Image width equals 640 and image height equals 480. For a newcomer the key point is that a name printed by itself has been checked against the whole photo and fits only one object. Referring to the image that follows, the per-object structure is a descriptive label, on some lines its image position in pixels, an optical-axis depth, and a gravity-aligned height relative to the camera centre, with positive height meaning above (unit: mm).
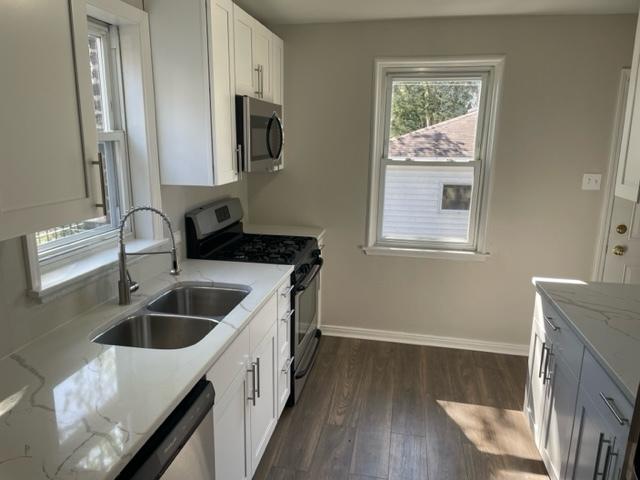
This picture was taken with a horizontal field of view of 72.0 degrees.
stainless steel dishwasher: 1034 -749
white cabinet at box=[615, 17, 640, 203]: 1815 +34
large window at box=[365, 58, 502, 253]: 3061 -18
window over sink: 1874 +58
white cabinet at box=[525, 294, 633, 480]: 1389 -947
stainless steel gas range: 2469 -603
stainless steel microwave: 2367 +85
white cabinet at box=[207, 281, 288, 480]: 1543 -989
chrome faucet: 1749 -503
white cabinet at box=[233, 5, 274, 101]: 2334 +520
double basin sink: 1693 -699
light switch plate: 2949 -183
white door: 2924 -606
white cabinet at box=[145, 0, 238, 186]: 1997 +289
